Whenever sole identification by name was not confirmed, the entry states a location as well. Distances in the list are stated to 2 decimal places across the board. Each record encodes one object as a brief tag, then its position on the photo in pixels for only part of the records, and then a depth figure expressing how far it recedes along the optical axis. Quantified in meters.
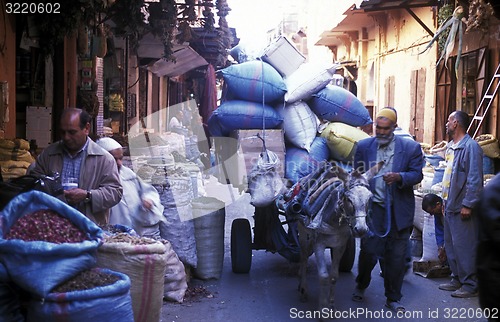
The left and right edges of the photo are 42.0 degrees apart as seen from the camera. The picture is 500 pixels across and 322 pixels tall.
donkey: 5.95
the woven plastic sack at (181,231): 7.26
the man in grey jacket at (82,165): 5.01
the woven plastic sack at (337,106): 8.46
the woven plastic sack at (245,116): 8.38
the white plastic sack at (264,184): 7.46
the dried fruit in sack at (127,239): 4.58
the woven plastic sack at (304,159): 8.22
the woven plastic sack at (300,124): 8.26
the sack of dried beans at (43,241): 3.57
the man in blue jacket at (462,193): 7.19
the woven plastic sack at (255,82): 8.45
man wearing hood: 6.49
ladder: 11.01
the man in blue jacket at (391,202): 6.74
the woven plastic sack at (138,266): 4.45
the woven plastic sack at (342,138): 8.15
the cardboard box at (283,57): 8.85
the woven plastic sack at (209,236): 7.77
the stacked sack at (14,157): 6.73
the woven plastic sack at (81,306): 3.59
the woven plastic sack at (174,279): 6.78
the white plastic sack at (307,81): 8.30
